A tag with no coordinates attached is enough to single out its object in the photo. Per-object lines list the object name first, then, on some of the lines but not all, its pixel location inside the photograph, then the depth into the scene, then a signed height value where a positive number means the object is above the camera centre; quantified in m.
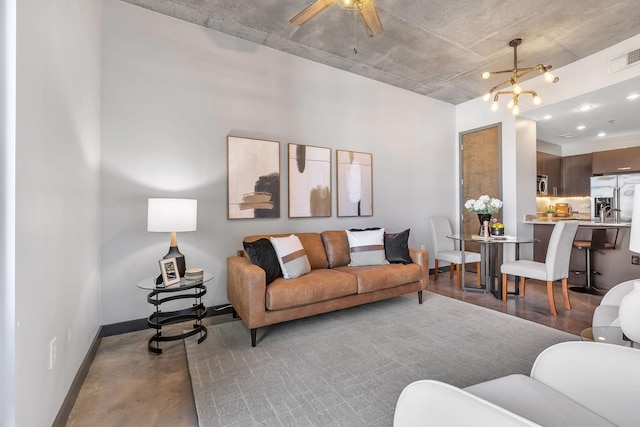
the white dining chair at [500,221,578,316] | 3.10 -0.56
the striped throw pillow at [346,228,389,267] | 3.42 -0.41
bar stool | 3.92 -0.50
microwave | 5.80 +0.58
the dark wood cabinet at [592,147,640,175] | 5.50 +1.05
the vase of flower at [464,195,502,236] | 3.81 +0.09
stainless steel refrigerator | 5.53 +0.40
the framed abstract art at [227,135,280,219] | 3.23 +0.45
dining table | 3.62 -0.68
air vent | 3.23 +1.80
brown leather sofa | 2.40 -0.68
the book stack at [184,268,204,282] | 2.47 -0.53
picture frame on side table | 2.34 -0.48
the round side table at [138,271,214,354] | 2.30 -0.92
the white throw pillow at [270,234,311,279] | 2.76 -0.42
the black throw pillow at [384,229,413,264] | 3.44 -0.42
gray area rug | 1.62 -1.11
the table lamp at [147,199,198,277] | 2.36 +0.01
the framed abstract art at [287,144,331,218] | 3.66 +0.46
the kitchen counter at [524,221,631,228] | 3.79 -0.16
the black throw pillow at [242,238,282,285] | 2.60 -0.40
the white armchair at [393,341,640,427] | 0.79 -0.61
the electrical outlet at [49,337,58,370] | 1.42 -0.70
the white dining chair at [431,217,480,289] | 4.20 -0.58
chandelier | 3.09 +1.54
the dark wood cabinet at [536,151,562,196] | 6.01 +1.00
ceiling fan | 2.03 +1.52
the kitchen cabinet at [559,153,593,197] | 6.18 +0.86
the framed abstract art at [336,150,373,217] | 4.07 +0.47
